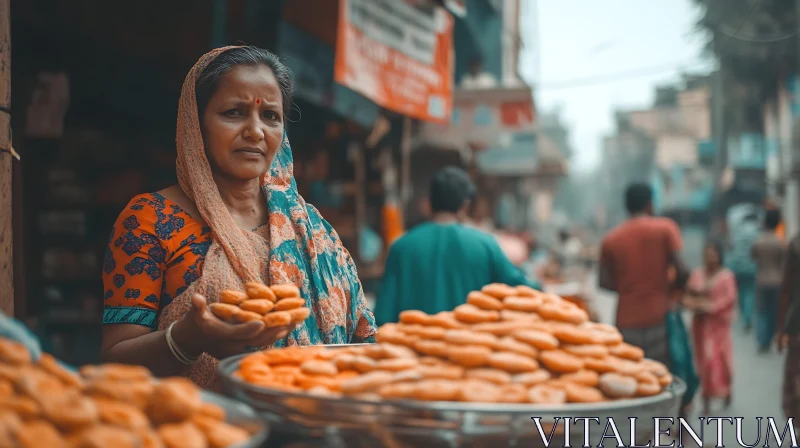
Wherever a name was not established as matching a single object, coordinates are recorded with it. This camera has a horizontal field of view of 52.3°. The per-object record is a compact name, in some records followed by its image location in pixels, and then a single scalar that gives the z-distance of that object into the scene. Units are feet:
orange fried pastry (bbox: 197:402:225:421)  4.20
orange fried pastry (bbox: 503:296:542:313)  5.99
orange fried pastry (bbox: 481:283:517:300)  6.20
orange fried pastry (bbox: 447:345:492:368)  5.16
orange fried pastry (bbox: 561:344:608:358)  5.46
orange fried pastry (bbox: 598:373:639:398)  5.08
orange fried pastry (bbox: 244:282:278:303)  6.03
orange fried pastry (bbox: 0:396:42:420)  3.73
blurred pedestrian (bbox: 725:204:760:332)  47.65
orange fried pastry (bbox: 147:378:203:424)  4.15
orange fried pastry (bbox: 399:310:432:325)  5.86
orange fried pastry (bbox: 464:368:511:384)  5.03
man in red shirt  20.56
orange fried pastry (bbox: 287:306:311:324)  5.95
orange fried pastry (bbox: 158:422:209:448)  3.87
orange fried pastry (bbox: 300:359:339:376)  5.31
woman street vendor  6.71
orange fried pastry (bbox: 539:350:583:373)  5.26
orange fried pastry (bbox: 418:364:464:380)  4.95
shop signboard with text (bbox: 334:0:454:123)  17.94
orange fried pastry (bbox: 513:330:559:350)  5.39
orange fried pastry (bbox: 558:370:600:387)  5.15
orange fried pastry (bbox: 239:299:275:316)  5.76
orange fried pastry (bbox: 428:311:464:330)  5.73
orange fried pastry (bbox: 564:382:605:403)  4.90
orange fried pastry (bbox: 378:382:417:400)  4.60
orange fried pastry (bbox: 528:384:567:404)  4.81
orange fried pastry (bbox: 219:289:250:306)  5.90
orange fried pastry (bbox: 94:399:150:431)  3.85
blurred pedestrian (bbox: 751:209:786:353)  39.78
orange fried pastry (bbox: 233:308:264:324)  5.66
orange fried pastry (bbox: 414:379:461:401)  4.60
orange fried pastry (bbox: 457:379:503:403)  4.66
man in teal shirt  14.16
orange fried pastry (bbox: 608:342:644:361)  5.68
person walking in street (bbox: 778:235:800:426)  20.66
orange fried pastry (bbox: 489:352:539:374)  5.10
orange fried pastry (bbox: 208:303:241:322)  5.72
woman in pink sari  27.14
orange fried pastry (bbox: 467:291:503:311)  6.02
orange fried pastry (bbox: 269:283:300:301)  6.16
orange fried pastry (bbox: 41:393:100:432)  3.75
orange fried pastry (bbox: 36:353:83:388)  4.30
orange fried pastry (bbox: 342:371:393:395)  4.72
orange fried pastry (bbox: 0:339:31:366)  4.17
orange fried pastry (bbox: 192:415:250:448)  3.95
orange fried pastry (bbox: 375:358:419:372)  5.04
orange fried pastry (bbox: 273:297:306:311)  5.96
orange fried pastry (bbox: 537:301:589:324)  5.86
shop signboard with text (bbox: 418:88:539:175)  34.65
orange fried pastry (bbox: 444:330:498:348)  5.26
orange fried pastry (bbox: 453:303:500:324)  5.81
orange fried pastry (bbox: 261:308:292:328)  5.69
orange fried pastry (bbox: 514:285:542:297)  6.25
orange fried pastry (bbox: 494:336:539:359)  5.27
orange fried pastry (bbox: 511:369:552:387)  5.03
